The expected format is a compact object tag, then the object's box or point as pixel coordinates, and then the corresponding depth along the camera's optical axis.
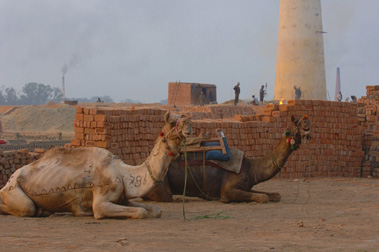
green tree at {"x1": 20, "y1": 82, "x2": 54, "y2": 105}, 125.22
